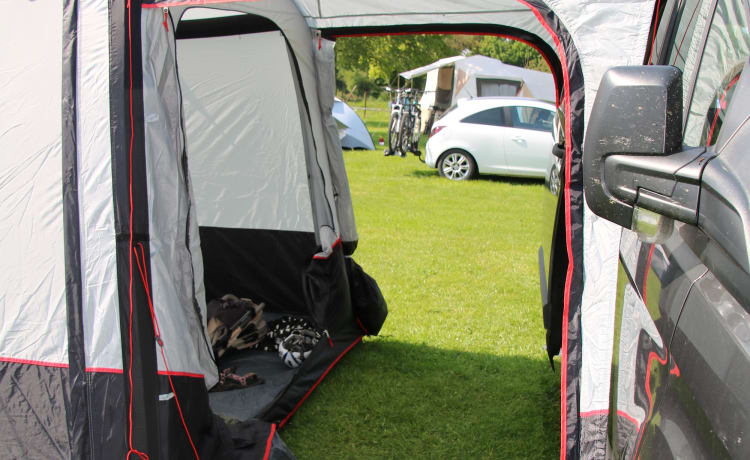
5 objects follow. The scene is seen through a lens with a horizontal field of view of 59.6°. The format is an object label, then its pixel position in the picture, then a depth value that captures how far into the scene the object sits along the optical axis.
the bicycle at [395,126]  14.91
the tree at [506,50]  44.25
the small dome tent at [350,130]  16.41
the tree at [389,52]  21.34
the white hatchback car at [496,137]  11.24
